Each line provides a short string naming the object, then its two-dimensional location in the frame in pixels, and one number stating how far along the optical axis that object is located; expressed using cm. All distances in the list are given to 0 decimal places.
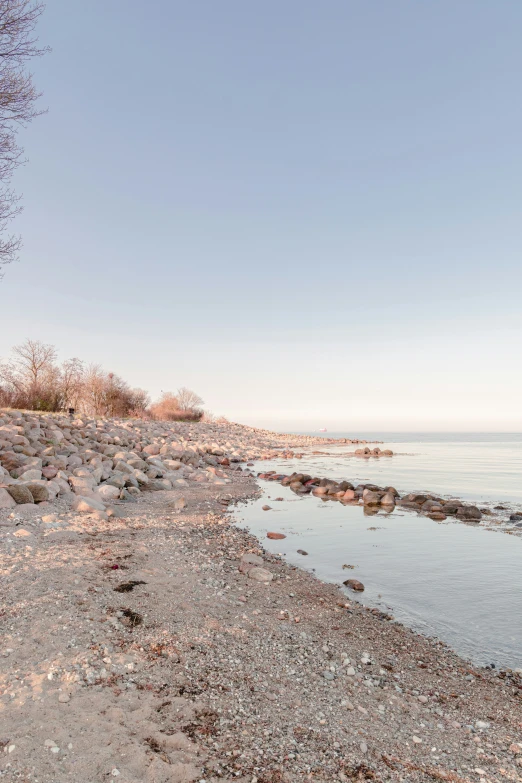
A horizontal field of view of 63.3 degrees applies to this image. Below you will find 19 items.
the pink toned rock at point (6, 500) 793
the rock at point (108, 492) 1097
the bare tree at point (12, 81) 926
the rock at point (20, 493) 834
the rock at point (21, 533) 644
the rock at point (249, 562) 703
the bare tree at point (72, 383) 3828
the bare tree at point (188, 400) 6169
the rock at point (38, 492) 875
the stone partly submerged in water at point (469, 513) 1257
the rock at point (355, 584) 671
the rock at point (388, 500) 1440
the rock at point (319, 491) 1638
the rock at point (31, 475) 946
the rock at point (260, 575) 665
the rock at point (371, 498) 1455
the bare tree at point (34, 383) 2701
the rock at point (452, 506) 1325
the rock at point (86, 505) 879
